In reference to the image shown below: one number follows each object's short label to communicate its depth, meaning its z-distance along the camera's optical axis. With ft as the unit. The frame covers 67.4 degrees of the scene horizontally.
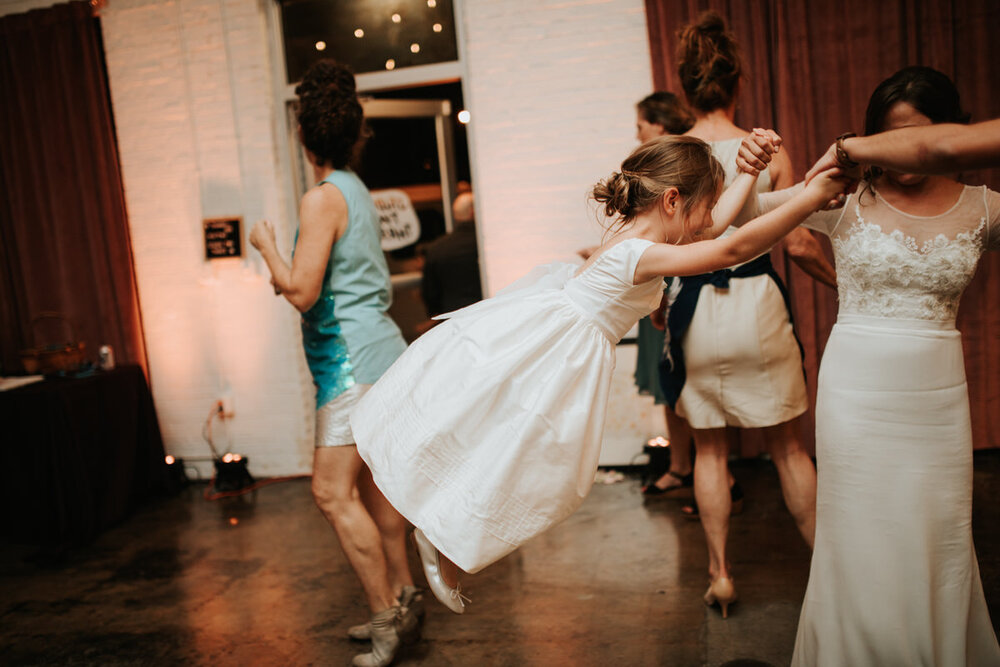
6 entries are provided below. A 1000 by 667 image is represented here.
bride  5.68
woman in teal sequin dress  7.85
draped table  12.64
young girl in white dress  5.70
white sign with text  15.28
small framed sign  14.99
